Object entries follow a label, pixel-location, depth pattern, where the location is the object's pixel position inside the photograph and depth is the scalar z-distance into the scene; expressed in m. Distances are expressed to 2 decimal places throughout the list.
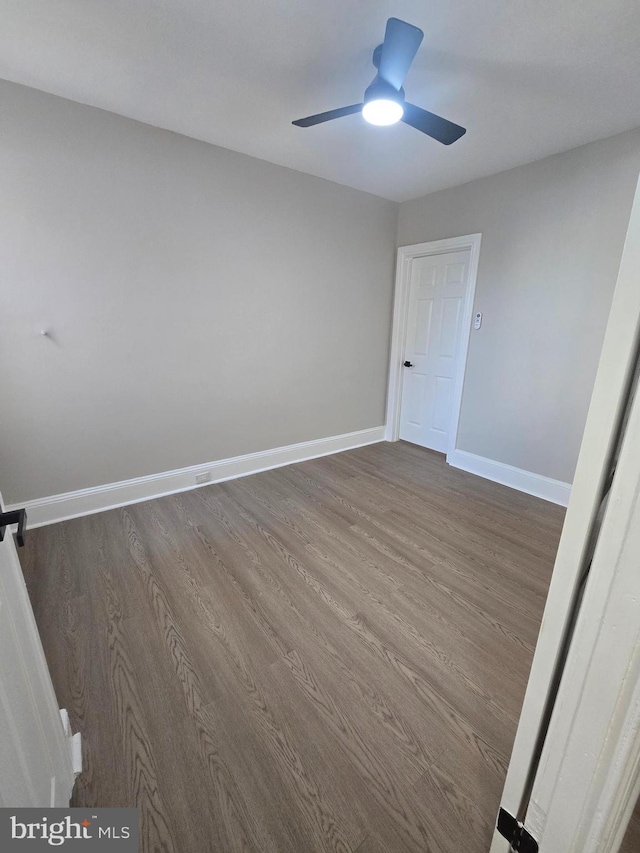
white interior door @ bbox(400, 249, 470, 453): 3.51
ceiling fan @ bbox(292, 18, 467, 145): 1.41
